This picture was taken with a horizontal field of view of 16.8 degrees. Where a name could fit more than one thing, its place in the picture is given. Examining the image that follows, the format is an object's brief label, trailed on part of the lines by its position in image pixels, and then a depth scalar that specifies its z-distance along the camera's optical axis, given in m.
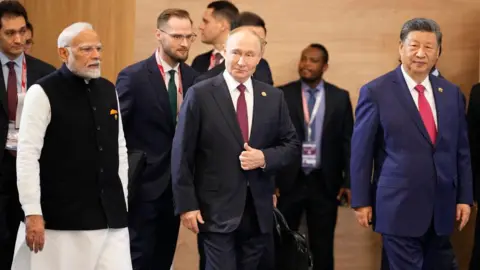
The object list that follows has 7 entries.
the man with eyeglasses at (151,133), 9.60
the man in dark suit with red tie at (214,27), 11.22
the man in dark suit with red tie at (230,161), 8.23
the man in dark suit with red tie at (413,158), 8.79
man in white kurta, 7.52
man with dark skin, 11.72
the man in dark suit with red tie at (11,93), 9.45
